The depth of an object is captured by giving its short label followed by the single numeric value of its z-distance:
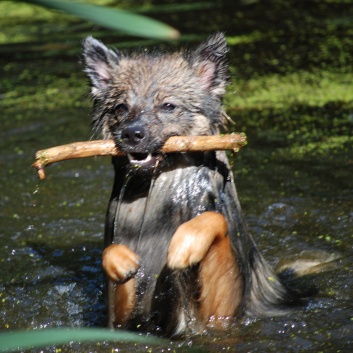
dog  4.54
